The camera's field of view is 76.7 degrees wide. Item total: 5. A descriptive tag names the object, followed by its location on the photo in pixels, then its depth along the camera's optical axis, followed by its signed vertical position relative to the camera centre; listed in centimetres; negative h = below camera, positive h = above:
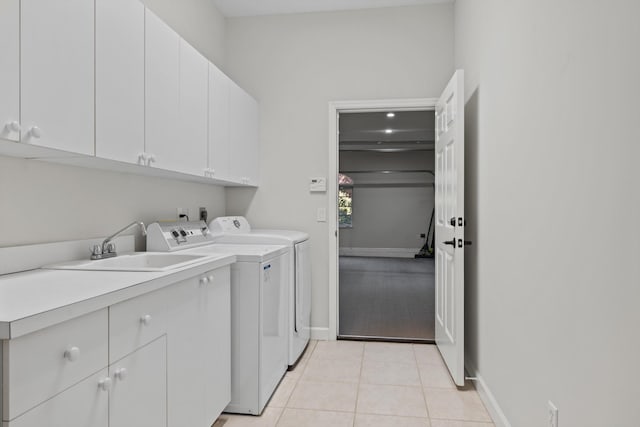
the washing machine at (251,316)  227 -60
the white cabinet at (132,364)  97 -48
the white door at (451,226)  260 -10
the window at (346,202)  1027 +26
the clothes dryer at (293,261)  290 -38
